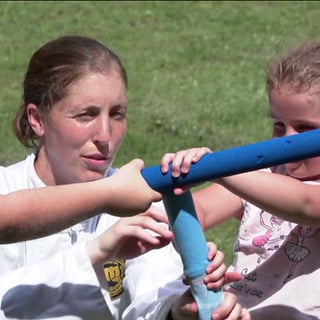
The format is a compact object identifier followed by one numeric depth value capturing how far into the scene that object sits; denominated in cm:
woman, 437
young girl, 453
